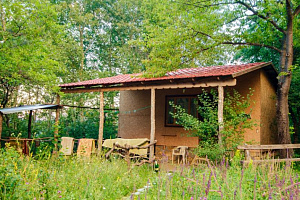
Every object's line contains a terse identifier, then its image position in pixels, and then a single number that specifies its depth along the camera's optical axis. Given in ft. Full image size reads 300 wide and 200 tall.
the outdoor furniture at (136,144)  29.44
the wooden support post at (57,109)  36.76
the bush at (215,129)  23.57
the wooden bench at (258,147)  18.85
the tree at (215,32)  31.14
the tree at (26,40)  31.14
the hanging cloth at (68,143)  32.59
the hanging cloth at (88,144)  31.92
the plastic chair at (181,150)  29.76
